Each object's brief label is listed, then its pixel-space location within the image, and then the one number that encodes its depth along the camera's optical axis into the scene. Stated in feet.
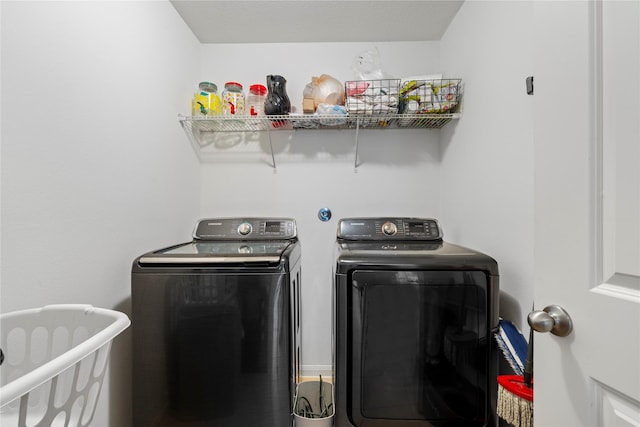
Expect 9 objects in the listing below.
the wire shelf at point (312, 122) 5.96
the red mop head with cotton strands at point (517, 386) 3.10
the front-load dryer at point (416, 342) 4.10
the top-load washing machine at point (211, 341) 4.12
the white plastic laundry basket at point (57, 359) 2.09
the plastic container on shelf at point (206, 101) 6.23
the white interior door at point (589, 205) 1.80
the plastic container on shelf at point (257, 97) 6.56
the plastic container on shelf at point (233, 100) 6.32
